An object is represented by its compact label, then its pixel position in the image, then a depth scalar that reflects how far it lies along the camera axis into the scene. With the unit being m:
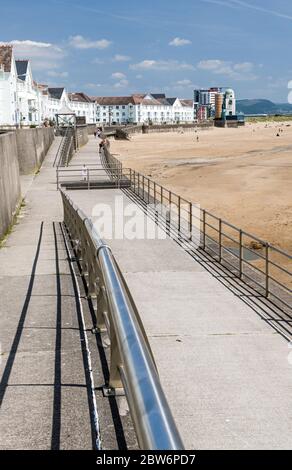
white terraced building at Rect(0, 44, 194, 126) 70.94
